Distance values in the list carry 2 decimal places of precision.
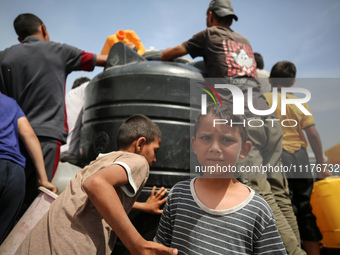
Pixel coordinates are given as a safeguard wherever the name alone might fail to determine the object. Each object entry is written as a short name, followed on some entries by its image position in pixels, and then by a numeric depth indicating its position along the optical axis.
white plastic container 1.55
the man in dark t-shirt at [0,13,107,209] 2.06
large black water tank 1.93
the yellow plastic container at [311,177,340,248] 2.40
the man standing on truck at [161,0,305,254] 2.04
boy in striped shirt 1.12
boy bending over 1.11
